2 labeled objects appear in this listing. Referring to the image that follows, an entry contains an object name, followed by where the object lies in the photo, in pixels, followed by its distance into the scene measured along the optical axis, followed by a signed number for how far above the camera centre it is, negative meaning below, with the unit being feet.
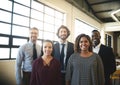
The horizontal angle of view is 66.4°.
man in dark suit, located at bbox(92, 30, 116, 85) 4.98 -0.66
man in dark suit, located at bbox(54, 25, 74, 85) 4.52 -0.23
